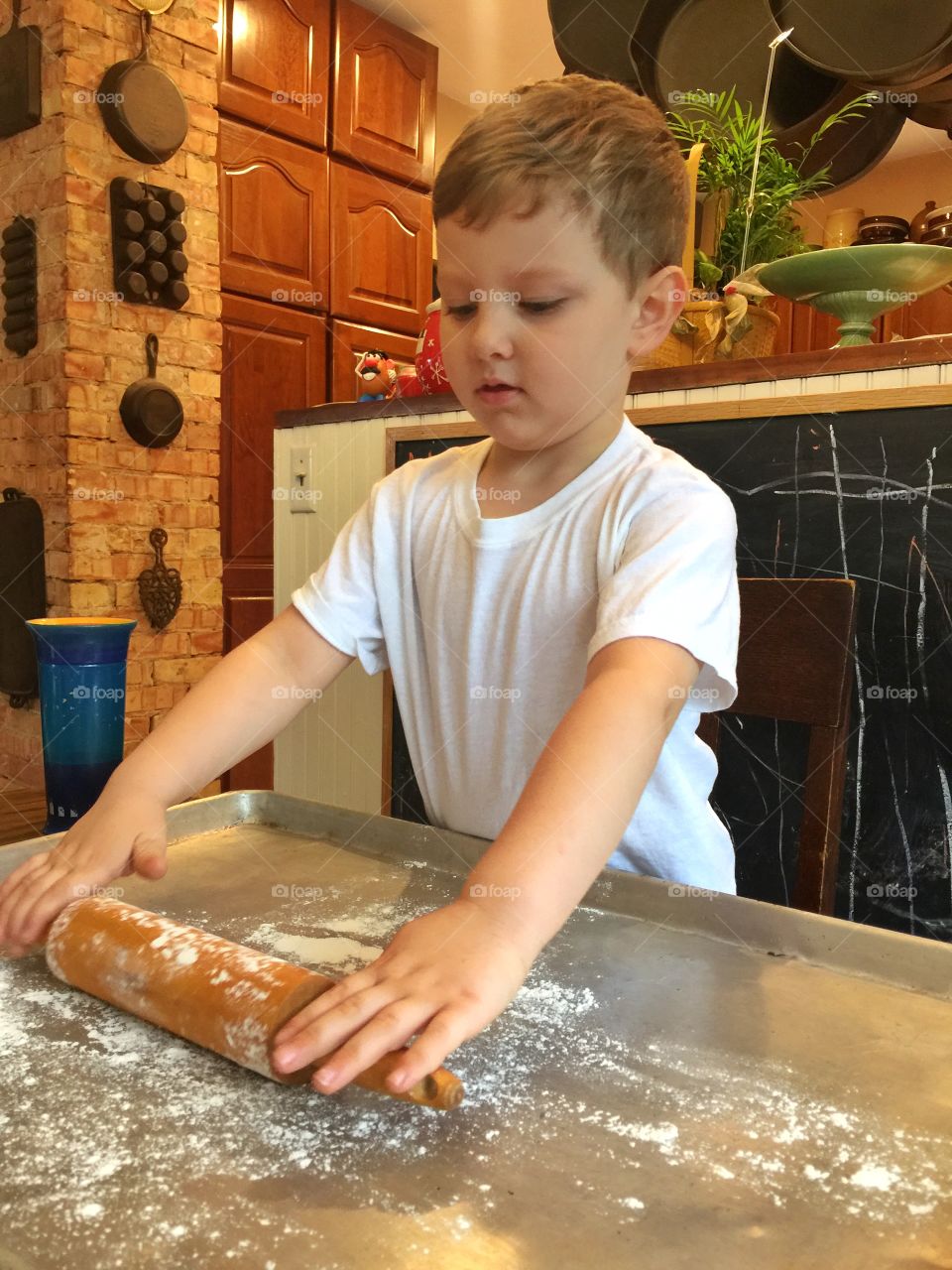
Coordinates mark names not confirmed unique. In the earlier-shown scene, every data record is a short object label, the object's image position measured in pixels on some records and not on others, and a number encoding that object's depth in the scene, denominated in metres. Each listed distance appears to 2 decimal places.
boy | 0.52
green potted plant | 1.49
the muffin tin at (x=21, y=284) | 2.65
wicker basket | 1.50
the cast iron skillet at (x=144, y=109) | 2.59
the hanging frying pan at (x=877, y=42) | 1.33
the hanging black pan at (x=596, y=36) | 1.67
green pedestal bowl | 1.34
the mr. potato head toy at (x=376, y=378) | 1.95
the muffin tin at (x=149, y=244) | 2.63
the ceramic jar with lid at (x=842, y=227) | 2.21
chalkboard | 1.24
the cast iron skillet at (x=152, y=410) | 2.71
